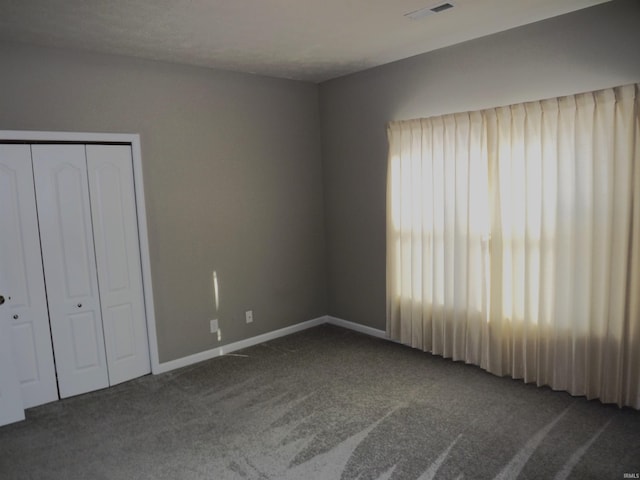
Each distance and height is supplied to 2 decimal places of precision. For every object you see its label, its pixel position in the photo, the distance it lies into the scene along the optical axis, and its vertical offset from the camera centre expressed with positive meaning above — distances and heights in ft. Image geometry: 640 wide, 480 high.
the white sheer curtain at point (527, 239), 9.87 -1.38
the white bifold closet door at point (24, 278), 11.00 -1.79
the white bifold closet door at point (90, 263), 11.69 -1.61
